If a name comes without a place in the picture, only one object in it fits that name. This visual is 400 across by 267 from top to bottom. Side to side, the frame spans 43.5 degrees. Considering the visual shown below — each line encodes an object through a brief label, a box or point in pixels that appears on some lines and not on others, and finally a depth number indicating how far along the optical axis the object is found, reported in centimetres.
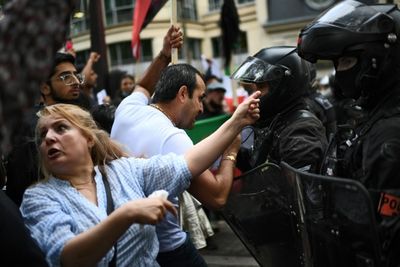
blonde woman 168
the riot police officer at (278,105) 278
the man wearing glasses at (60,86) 347
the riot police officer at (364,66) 180
